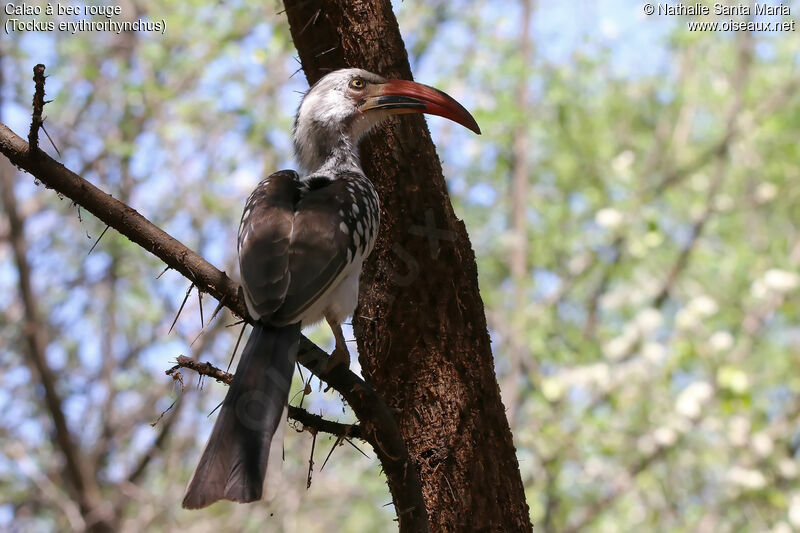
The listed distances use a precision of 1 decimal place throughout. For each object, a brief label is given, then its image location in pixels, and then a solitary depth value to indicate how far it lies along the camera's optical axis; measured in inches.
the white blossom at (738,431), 501.7
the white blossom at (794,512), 440.8
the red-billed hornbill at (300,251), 152.2
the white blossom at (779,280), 474.6
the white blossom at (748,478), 470.9
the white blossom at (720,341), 463.8
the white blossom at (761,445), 498.9
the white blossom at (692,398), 462.7
